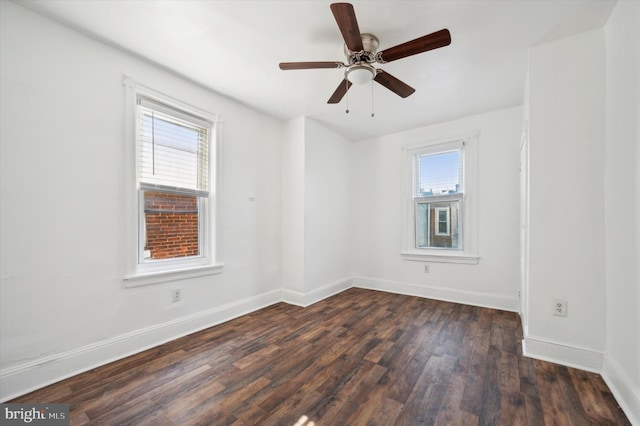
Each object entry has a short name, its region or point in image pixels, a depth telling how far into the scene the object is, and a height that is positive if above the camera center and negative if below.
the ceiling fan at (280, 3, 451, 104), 1.64 +1.15
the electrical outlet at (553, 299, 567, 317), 2.19 -0.78
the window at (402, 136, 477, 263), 3.81 +0.17
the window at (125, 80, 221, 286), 2.47 +0.24
